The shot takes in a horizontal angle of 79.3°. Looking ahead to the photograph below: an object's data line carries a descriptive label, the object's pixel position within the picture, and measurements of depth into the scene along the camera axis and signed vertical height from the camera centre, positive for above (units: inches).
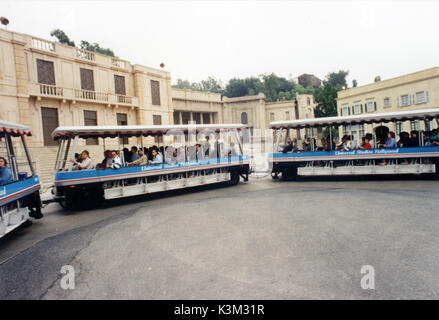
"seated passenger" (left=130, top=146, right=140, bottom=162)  406.6 -0.2
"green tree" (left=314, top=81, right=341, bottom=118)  1668.3 +264.0
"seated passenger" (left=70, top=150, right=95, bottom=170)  343.3 -5.1
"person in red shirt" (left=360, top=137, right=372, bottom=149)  483.6 -7.0
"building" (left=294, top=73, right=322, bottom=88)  3366.1 +819.9
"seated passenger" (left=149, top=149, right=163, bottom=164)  410.3 -4.4
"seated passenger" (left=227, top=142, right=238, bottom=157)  495.4 -3.6
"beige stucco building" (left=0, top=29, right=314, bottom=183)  723.4 +230.0
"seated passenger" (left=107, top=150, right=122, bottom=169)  362.3 -5.6
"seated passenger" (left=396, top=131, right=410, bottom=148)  465.4 -3.8
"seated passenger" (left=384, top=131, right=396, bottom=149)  465.1 -4.3
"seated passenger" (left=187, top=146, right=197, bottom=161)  448.5 -2.3
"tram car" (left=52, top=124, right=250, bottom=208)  340.5 -15.1
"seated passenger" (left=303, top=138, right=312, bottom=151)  510.2 -1.4
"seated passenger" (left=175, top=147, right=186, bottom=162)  439.5 -3.6
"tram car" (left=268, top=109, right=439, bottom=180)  451.8 -18.0
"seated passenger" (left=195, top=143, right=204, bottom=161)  458.6 -1.1
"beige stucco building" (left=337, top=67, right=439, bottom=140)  944.9 +180.8
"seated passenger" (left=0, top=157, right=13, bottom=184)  243.8 -8.3
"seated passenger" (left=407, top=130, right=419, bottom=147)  460.8 -5.1
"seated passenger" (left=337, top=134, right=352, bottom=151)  487.3 -3.8
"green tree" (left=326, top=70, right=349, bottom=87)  2984.0 +730.5
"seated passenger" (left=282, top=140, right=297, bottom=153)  504.6 -5.1
